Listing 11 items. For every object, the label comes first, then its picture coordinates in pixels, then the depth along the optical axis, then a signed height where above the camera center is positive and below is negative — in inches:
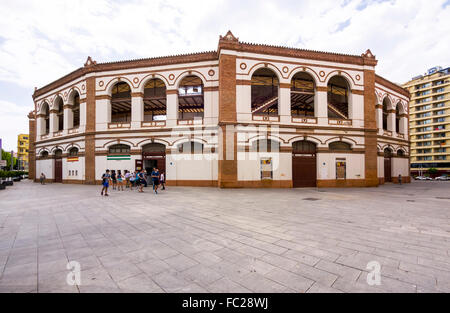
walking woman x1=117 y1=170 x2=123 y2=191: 588.9 -53.9
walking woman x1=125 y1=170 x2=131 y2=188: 648.3 -59.2
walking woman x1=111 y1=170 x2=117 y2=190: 620.8 -53.2
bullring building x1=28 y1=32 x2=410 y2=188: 611.2 +138.3
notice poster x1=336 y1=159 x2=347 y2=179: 658.2 -31.8
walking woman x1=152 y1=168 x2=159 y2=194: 486.6 -45.5
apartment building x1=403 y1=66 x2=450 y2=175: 2031.3 +447.4
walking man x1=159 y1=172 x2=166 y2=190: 562.3 -56.2
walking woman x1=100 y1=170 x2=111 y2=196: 450.6 -48.2
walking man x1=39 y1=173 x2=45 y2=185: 838.5 -76.7
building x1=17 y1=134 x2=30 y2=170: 3078.2 +227.0
